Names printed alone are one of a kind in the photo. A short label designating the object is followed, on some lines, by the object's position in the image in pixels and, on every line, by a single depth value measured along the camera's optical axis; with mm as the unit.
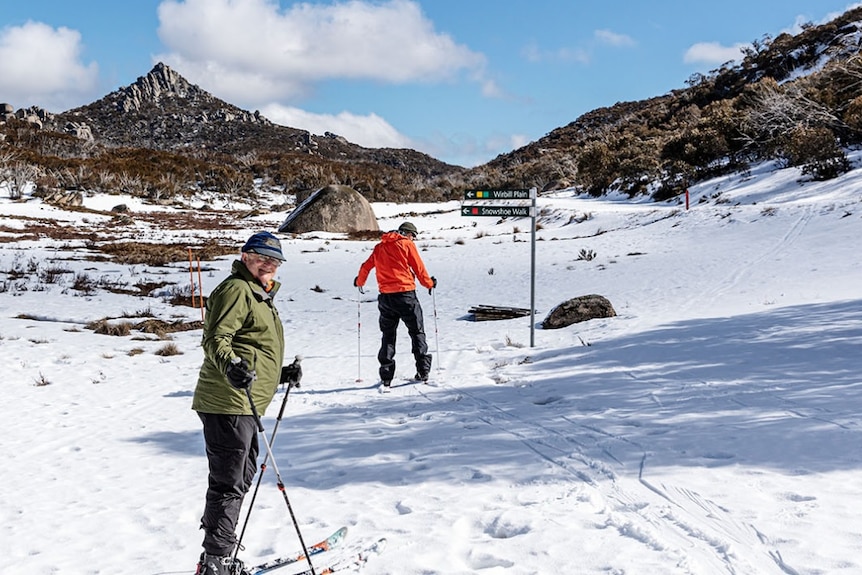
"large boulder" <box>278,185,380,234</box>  33062
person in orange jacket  7812
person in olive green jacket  3350
